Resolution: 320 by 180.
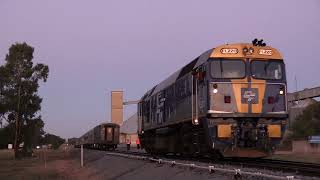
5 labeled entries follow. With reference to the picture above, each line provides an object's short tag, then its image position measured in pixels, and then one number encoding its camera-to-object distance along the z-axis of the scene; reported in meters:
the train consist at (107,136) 62.91
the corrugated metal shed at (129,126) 104.85
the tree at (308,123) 70.15
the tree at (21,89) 60.59
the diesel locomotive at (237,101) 18.08
